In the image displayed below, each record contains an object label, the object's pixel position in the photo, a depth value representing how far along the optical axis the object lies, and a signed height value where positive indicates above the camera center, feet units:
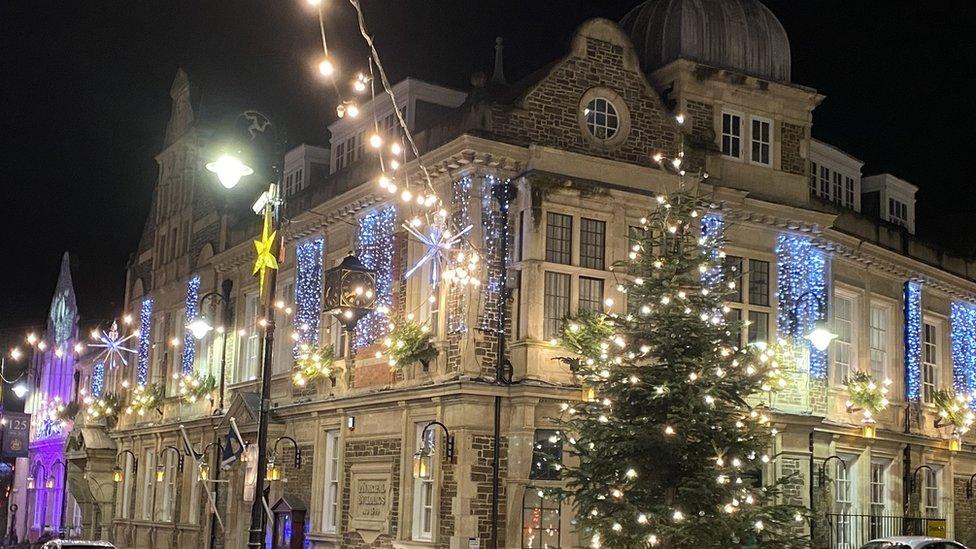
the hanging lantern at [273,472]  91.61 -0.16
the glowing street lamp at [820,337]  81.92 +9.93
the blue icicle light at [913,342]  106.73 +12.85
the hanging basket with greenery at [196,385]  119.65 +7.95
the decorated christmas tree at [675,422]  59.52 +3.03
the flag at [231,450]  107.65 +1.60
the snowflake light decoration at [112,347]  137.08 +13.37
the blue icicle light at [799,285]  92.32 +15.18
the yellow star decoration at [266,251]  60.85 +10.68
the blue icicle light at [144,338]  139.95 +14.34
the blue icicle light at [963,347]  115.24 +13.59
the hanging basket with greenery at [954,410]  110.32 +7.34
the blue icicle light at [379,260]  90.17 +15.56
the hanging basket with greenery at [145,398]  132.57 +7.20
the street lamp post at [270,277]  56.29 +9.27
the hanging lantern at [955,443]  109.60 +4.38
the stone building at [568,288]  80.33 +14.89
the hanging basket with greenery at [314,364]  96.02 +8.32
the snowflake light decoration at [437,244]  81.39 +15.12
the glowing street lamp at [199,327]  105.19 +11.88
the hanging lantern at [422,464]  78.33 +0.75
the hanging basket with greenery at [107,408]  144.36 +6.50
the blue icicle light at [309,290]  101.71 +14.98
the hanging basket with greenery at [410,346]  82.79 +8.58
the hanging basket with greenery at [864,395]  99.04 +7.55
